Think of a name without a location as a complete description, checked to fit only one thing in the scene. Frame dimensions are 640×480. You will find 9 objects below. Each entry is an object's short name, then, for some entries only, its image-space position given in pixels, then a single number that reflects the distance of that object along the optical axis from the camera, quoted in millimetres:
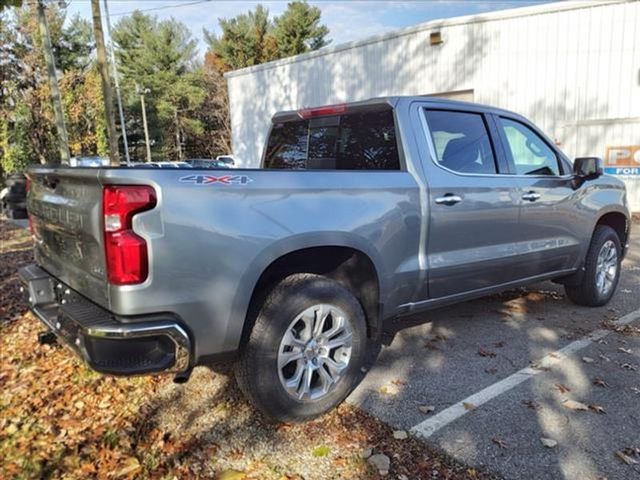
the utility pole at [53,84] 13672
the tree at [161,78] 43453
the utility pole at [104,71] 11859
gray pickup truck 2355
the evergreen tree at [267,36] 41062
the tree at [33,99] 26828
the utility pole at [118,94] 33828
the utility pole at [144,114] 39797
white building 11891
